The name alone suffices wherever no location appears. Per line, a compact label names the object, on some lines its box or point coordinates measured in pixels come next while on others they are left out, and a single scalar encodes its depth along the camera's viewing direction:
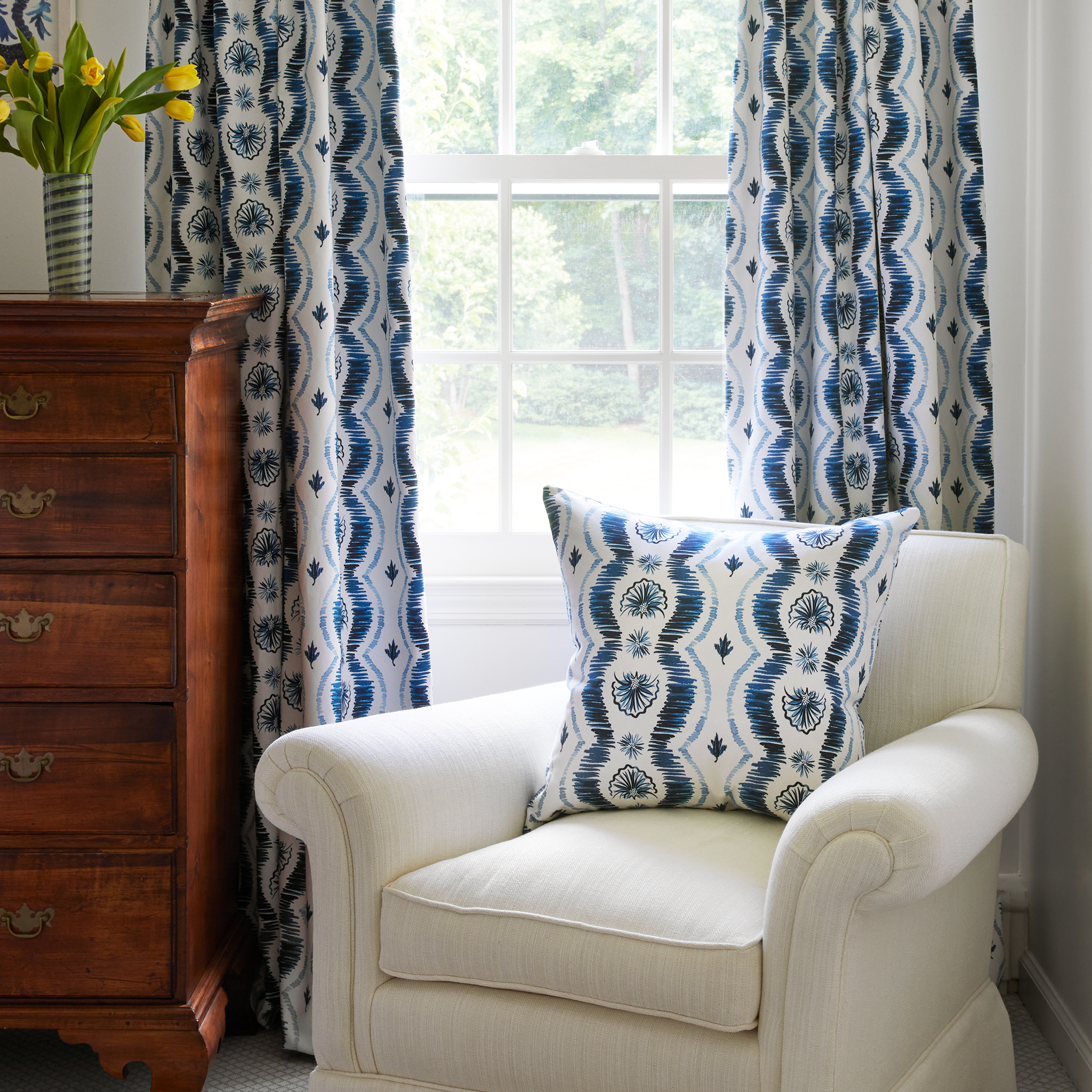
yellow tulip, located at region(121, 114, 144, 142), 4.89
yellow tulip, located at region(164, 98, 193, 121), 4.85
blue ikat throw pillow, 4.57
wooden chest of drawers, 4.67
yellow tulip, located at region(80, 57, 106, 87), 4.77
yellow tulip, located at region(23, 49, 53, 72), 4.78
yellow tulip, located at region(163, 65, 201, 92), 4.81
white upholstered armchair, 4.20
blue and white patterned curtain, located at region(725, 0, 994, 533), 5.02
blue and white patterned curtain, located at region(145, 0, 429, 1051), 5.02
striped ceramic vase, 4.85
